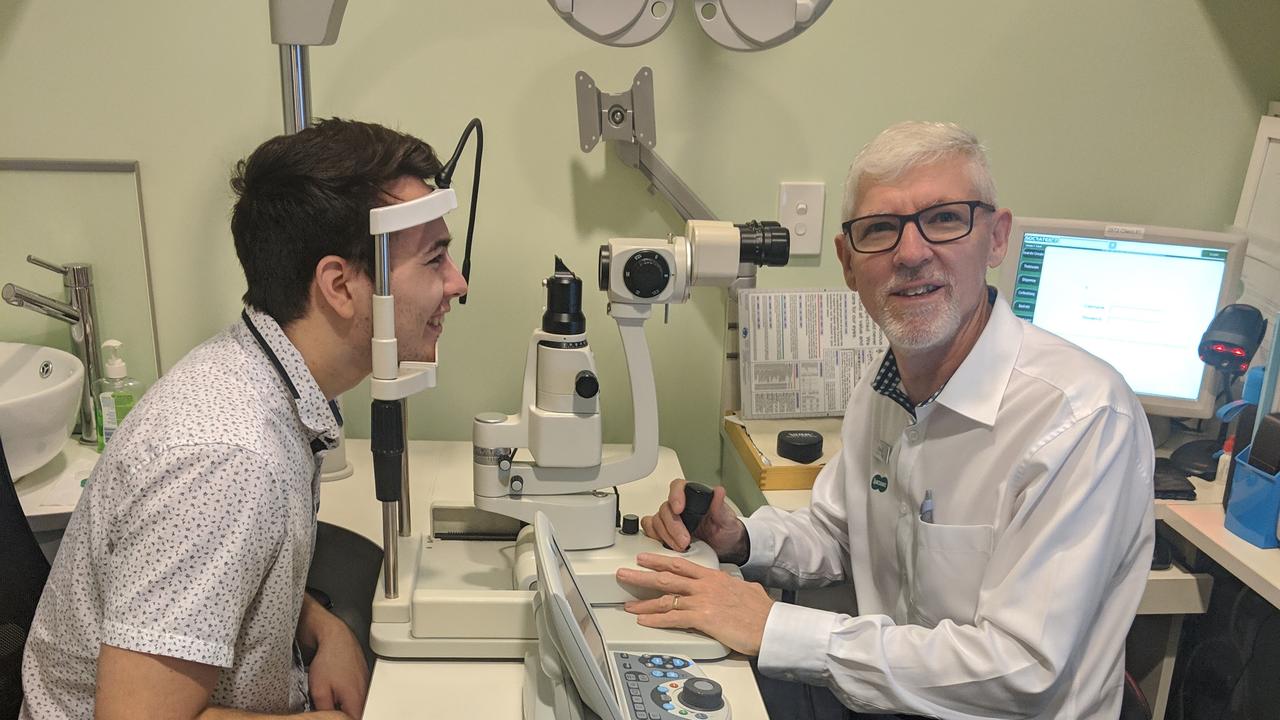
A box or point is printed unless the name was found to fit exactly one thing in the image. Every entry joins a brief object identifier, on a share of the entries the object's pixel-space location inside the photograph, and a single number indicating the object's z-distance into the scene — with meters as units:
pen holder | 1.55
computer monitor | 1.91
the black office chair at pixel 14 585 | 1.22
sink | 1.62
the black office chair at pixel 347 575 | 1.53
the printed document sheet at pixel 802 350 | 2.10
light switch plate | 2.10
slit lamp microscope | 1.23
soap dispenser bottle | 1.87
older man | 1.22
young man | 0.99
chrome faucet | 1.92
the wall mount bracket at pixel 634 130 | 1.96
